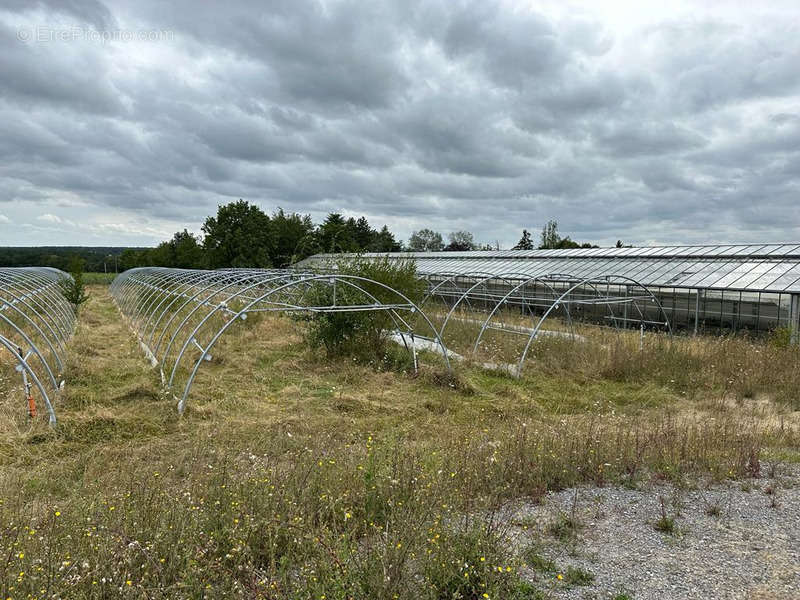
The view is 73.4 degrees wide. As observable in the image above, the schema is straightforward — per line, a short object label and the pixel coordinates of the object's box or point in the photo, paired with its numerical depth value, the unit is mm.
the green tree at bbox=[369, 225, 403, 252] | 60578
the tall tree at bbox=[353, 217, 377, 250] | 60059
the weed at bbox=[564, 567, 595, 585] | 4212
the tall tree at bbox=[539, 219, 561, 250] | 62475
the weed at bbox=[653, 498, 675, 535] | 5105
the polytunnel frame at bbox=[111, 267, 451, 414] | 11219
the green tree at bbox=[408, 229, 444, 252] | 86625
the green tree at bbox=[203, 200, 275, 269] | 48844
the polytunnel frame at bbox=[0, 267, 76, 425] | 8953
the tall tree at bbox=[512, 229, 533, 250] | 69750
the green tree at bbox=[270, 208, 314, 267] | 52906
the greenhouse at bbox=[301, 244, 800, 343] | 16750
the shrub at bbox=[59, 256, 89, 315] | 22688
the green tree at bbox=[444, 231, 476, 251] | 80125
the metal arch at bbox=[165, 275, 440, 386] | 10119
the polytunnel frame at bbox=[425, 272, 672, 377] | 13084
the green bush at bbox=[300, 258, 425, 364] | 13680
